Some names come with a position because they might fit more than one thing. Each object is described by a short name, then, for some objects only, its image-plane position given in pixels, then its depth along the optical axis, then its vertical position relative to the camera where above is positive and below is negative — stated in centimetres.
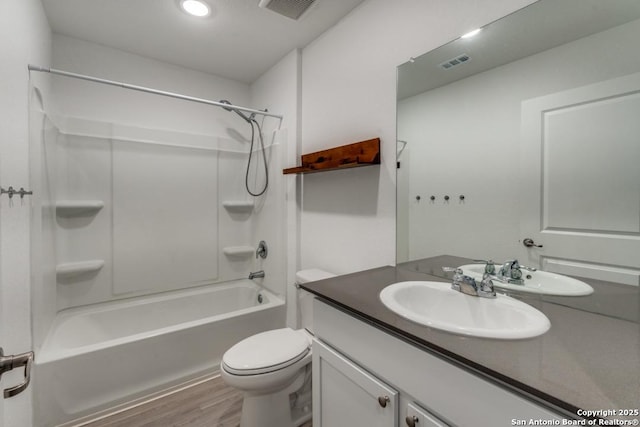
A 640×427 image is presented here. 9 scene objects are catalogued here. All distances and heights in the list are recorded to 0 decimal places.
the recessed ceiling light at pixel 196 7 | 169 +129
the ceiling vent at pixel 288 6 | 157 +121
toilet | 134 -83
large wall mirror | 86 +27
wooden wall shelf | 154 +34
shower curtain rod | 145 +80
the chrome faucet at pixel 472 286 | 104 -29
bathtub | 152 -91
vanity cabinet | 62 -49
